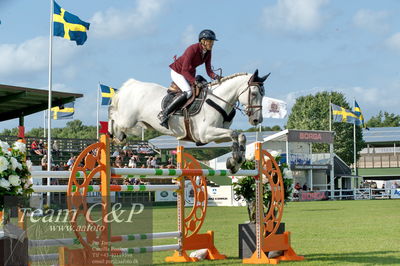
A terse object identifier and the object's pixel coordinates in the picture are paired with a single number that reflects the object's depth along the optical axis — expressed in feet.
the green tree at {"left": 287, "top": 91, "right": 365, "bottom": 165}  200.64
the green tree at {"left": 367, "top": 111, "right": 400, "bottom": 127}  340.67
